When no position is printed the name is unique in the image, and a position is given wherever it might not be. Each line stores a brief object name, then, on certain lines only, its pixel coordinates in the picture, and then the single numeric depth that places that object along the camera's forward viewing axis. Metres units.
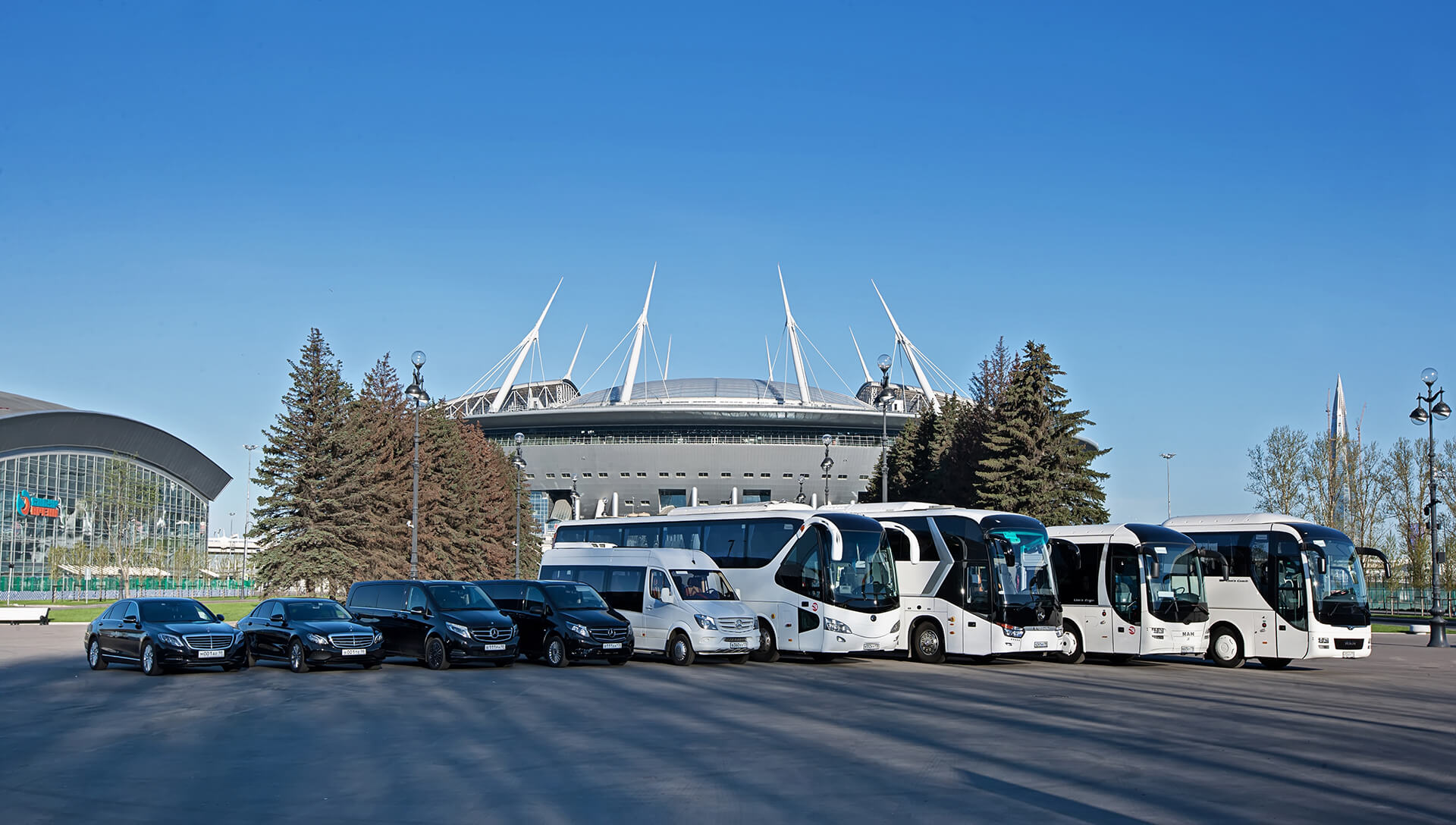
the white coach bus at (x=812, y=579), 26.38
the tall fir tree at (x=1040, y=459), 47.00
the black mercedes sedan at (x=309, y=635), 22.75
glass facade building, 69.38
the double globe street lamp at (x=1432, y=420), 35.25
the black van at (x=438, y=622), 23.75
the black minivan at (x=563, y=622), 25.08
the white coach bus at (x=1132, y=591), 27.22
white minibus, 25.89
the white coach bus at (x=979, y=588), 26.38
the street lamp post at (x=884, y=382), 41.51
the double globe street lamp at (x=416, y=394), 35.03
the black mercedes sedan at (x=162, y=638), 21.94
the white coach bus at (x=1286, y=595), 26.36
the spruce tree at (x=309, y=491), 46.34
